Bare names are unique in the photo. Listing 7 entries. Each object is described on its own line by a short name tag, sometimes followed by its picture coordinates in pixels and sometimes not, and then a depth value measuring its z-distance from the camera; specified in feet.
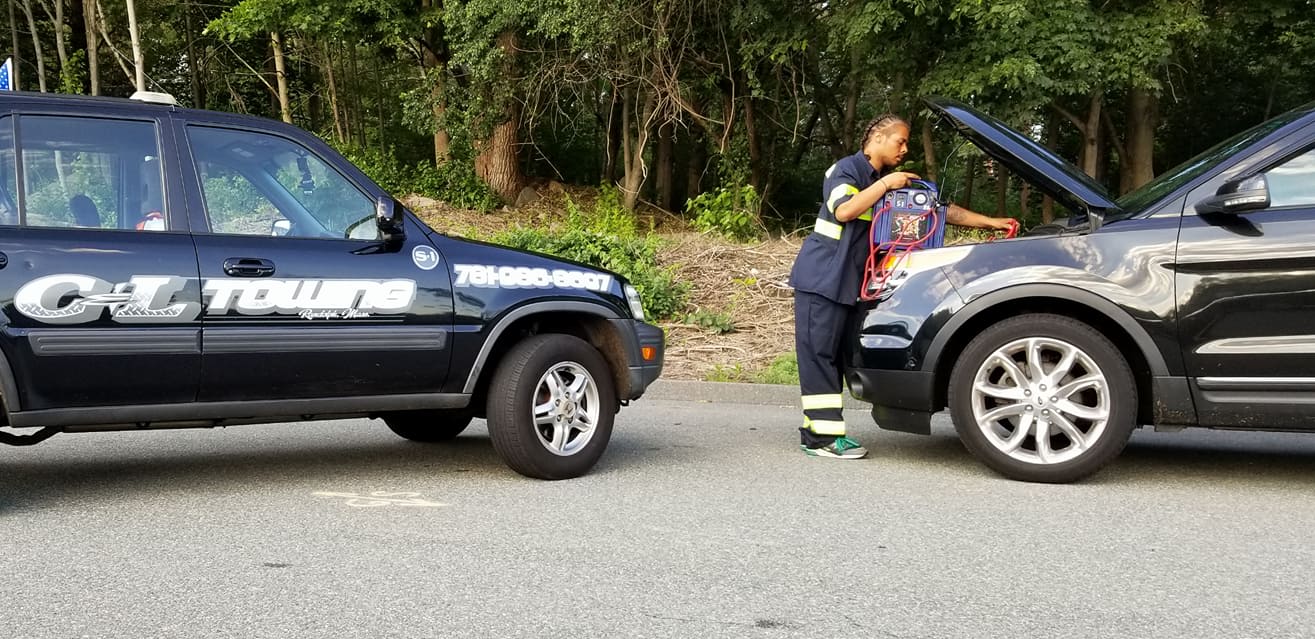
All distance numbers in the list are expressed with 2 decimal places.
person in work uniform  19.77
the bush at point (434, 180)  70.95
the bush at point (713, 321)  35.17
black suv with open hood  16.80
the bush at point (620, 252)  37.01
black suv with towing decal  14.84
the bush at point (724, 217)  45.16
